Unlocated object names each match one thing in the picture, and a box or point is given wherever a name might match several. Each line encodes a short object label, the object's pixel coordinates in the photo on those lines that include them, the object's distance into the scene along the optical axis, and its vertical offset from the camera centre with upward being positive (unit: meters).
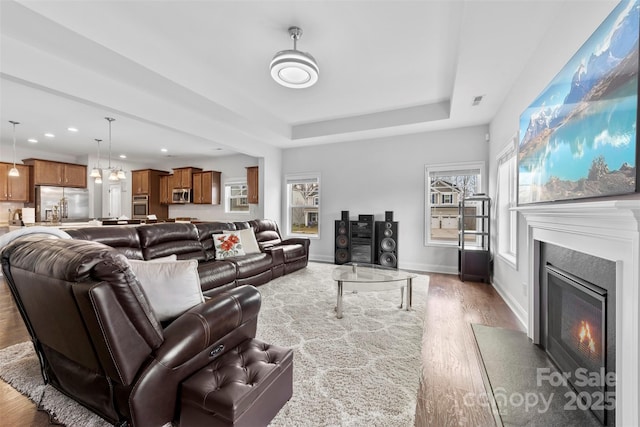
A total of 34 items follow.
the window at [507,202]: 3.46 +0.15
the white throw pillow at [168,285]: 1.52 -0.41
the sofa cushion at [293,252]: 4.70 -0.68
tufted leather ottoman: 1.20 -0.80
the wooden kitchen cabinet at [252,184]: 6.78 +0.71
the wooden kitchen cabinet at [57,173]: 6.56 +0.97
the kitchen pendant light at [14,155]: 4.96 +1.28
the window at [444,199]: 5.12 +0.27
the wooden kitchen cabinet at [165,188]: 8.20 +0.72
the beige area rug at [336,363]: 1.57 -1.11
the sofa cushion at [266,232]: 4.86 -0.35
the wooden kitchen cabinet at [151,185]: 8.02 +0.79
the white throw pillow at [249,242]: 4.32 -0.45
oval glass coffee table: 2.97 -0.74
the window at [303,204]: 6.46 +0.21
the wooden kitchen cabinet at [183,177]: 7.80 +1.01
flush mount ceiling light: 2.69 +1.44
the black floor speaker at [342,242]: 5.63 -0.59
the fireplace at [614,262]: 1.09 -0.24
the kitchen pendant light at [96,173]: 5.72 +0.80
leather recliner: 1.11 -0.55
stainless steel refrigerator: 6.59 +0.23
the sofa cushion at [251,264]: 3.70 -0.71
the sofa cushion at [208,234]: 3.98 -0.31
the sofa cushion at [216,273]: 3.22 -0.73
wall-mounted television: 1.29 +0.54
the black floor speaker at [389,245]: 5.26 -0.60
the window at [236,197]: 7.64 +0.44
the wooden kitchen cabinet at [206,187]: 7.65 +0.70
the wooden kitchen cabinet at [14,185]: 6.16 +0.62
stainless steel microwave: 7.88 +0.50
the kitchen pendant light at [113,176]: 5.57 +0.73
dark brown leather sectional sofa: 3.13 -0.49
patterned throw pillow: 3.98 -0.47
